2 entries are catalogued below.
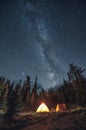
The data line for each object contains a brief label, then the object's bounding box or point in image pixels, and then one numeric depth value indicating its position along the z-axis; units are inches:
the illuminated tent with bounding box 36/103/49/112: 587.3
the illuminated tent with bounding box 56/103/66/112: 582.2
